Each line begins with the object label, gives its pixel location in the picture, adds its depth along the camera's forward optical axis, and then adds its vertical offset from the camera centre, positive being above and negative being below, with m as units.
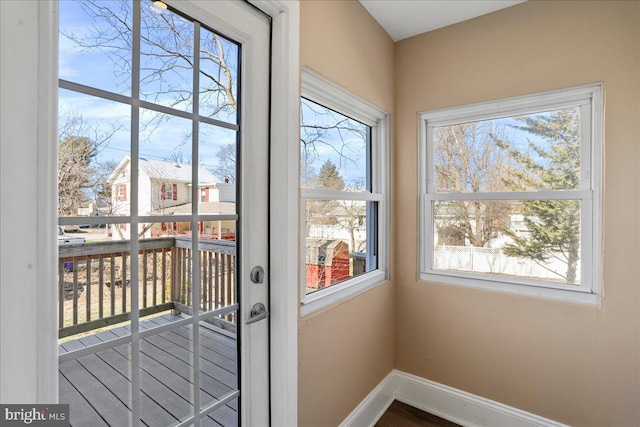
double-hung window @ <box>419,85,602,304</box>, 1.71 +0.11
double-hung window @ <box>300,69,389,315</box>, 1.55 +0.11
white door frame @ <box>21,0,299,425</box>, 1.26 +0.03
